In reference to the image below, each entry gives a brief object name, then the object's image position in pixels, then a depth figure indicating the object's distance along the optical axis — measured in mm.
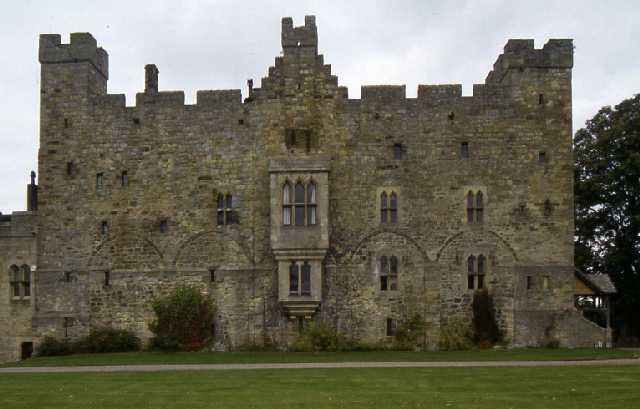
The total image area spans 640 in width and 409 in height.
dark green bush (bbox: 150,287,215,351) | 37094
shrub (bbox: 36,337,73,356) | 37531
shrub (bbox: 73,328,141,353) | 37469
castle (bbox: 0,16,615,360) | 37406
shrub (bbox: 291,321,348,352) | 36469
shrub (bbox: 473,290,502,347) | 36844
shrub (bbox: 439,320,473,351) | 36625
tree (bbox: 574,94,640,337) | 46375
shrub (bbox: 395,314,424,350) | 37031
